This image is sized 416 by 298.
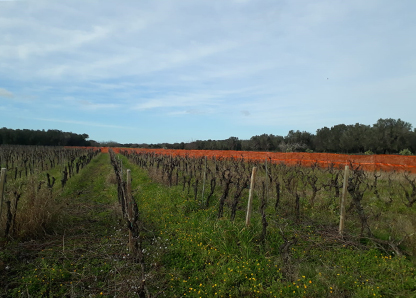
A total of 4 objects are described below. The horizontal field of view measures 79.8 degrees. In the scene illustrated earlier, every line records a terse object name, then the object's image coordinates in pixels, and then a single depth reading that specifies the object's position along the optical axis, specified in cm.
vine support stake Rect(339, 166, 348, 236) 525
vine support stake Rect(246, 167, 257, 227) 562
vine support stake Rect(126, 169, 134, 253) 457
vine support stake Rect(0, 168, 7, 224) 456
